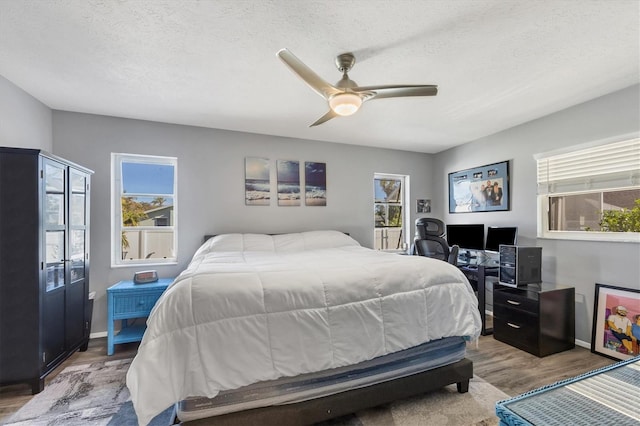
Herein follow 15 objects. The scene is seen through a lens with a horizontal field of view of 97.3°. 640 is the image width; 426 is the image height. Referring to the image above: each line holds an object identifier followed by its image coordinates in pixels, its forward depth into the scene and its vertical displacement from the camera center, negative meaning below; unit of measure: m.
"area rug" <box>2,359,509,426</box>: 1.75 -1.31
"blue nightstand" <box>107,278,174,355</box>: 2.68 -0.89
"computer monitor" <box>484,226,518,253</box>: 3.34 -0.29
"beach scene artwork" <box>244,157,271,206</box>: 3.75 +0.41
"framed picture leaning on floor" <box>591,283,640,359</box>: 2.44 -0.99
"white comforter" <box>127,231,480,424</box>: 1.35 -0.61
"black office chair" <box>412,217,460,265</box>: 3.16 -0.34
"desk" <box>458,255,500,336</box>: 3.18 -0.73
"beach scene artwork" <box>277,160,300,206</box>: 3.92 +0.42
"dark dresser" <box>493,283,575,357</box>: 2.65 -1.04
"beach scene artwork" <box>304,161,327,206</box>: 4.08 +0.42
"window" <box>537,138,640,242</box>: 2.59 +0.20
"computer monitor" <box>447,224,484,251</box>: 3.75 -0.33
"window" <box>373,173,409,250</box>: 4.66 +0.02
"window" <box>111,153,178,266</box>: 3.27 +0.04
